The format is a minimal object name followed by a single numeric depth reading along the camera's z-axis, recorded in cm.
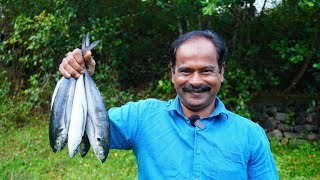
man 188
